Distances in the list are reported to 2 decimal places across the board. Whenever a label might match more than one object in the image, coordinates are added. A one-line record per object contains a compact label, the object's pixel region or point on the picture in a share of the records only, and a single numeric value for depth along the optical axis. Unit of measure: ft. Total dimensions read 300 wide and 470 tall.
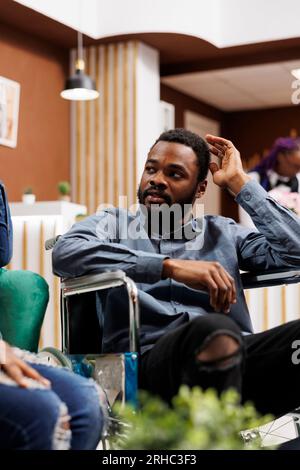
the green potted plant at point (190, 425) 3.50
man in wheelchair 6.07
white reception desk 10.71
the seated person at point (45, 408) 4.57
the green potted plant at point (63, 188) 20.06
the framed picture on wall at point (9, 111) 20.77
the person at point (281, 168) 19.58
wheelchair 5.76
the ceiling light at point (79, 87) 19.61
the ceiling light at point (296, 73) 24.02
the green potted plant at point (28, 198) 18.72
